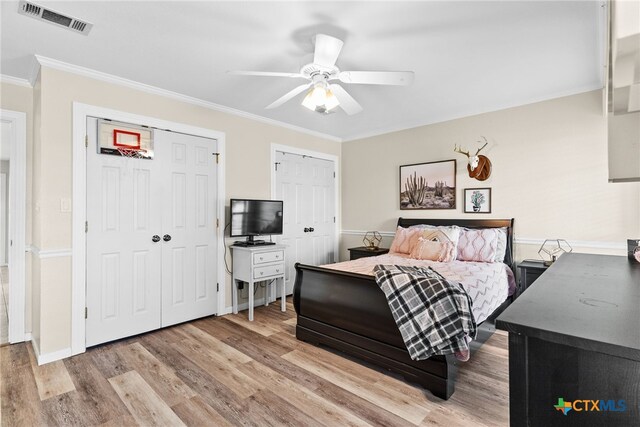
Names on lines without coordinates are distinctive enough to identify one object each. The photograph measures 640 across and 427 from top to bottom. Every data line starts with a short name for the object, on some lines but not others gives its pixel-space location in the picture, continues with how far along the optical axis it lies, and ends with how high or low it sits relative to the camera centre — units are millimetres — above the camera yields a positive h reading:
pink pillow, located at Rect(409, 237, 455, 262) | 3570 -428
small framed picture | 3963 +169
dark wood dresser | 748 -378
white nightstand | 3654 -622
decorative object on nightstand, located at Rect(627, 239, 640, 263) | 1860 -238
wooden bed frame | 2203 -956
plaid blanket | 2068 -683
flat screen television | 3816 -57
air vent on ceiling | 2029 +1323
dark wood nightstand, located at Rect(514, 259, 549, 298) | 3217 -589
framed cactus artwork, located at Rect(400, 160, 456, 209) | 4258 +394
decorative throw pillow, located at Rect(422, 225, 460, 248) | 3725 -249
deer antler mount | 3943 +592
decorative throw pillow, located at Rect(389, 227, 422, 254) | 3997 -344
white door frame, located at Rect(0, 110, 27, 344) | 3018 -143
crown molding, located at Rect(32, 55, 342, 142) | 2740 +1285
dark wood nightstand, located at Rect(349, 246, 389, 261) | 4602 -567
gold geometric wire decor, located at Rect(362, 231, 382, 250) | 4934 -418
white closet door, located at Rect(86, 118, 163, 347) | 2951 -315
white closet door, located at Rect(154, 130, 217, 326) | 3430 -141
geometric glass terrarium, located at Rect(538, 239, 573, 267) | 3412 -389
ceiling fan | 2189 +1000
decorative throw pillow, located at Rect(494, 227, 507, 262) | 3566 -380
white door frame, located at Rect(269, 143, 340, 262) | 4465 +720
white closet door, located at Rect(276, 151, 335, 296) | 4676 +82
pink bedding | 2590 -564
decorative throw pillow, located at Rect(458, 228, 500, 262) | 3537 -362
